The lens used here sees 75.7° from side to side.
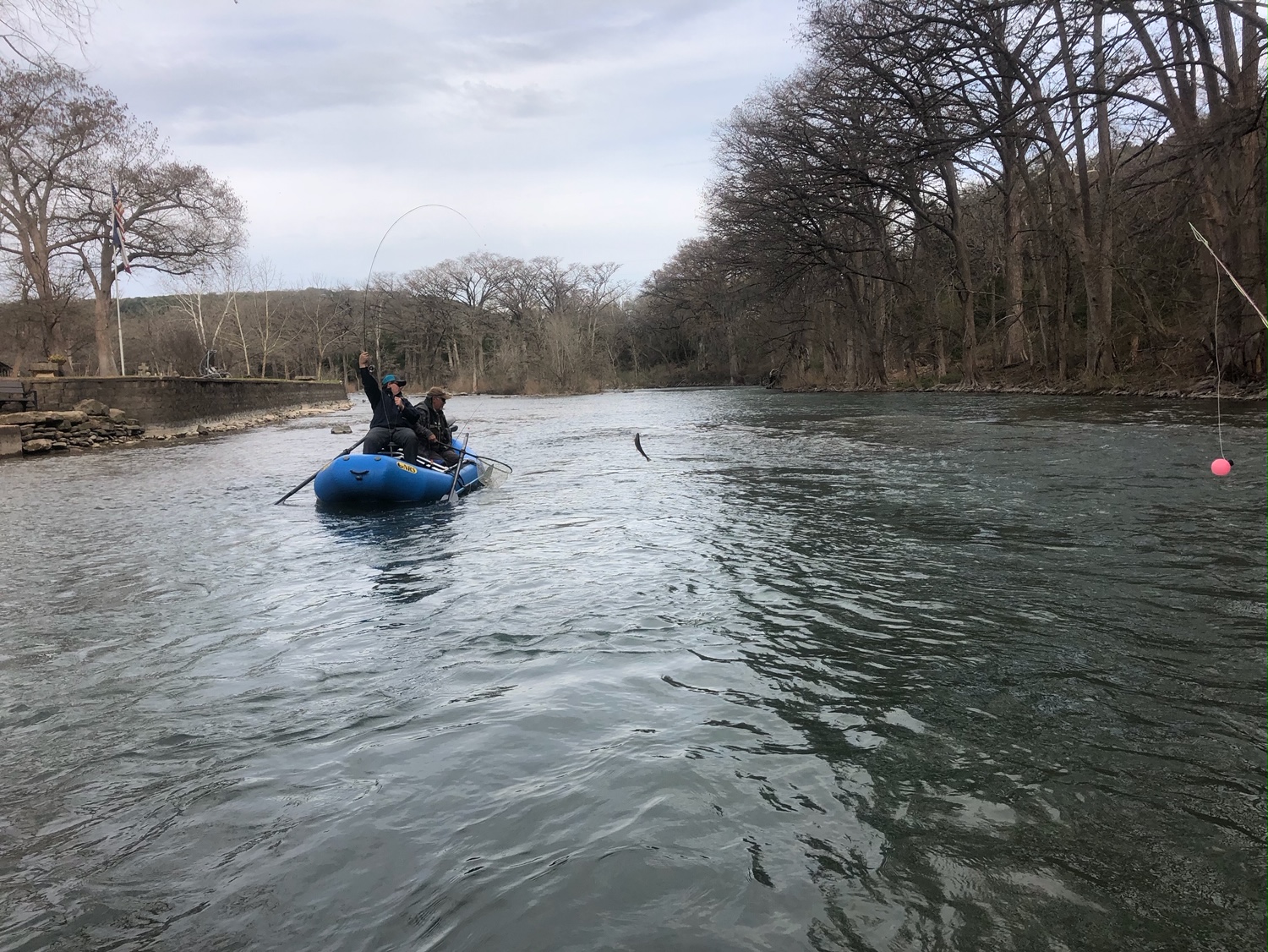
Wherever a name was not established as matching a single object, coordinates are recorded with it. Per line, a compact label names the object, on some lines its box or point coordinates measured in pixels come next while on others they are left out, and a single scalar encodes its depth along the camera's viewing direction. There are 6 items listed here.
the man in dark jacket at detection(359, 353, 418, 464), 11.57
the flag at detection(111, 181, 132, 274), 27.11
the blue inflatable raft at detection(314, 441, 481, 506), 10.84
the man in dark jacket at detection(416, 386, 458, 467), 12.34
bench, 21.80
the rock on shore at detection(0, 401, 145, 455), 21.25
